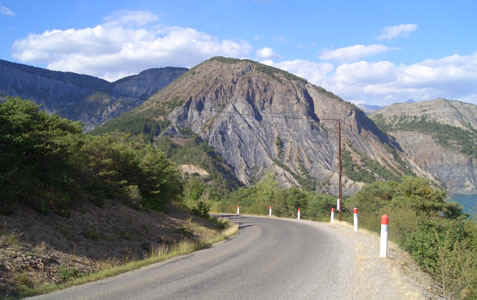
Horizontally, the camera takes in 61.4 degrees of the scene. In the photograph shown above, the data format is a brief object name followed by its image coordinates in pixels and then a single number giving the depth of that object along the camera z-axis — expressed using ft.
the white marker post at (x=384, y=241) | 29.91
